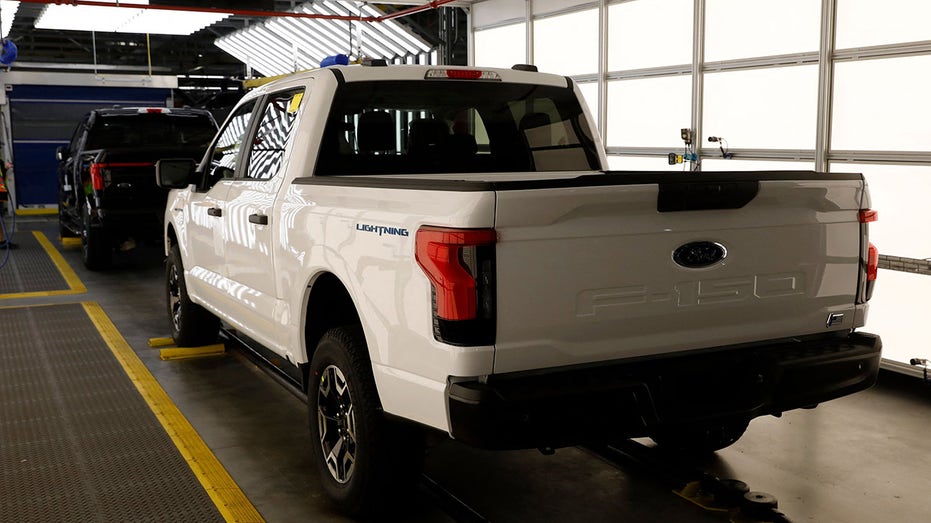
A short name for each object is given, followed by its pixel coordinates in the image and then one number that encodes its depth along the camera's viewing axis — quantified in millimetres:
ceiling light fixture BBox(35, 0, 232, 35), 12133
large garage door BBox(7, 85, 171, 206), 18188
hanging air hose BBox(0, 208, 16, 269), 11508
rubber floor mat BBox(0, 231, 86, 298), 9781
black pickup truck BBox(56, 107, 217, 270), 10180
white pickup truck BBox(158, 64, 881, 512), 2818
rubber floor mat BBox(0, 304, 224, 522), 3887
